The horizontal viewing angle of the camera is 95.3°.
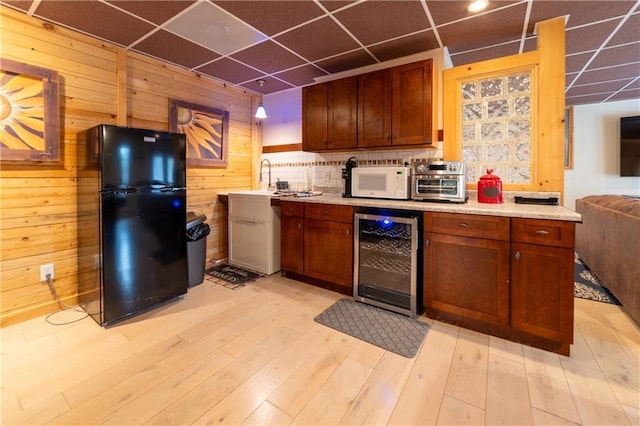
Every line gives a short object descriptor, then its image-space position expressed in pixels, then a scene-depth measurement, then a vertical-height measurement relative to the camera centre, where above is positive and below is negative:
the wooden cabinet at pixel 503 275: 1.89 -0.48
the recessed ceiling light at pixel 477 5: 2.12 +1.50
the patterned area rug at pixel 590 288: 2.75 -0.82
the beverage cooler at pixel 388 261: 2.42 -0.47
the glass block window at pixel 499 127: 2.58 +0.75
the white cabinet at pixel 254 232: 3.38 -0.29
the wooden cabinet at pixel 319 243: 2.81 -0.36
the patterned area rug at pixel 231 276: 3.19 -0.79
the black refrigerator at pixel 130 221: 2.26 -0.10
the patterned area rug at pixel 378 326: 2.05 -0.93
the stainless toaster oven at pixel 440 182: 2.46 +0.23
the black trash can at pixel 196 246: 3.04 -0.40
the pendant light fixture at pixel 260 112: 3.76 +1.24
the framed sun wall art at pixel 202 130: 3.36 +0.96
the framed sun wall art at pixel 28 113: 2.20 +0.75
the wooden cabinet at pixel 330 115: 3.12 +1.05
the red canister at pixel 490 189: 2.45 +0.16
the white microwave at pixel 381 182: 2.72 +0.25
